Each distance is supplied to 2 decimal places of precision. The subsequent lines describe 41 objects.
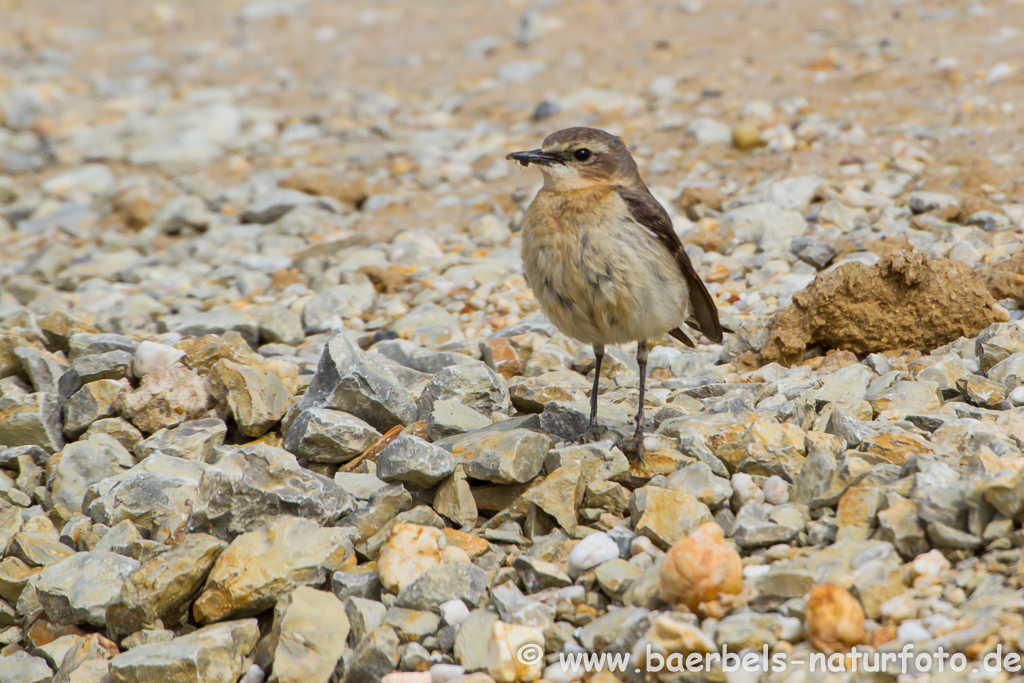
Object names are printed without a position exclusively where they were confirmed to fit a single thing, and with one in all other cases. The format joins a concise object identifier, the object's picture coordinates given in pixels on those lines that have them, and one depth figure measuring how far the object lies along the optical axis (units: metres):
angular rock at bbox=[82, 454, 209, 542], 9.31
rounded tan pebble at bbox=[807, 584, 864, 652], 6.67
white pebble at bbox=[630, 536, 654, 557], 8.20
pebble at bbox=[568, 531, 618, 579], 8.17
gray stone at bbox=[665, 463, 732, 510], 8.48
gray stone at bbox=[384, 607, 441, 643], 7.92
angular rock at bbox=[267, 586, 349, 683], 7.66
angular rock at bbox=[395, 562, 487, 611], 8.09
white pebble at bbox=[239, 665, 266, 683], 7.93
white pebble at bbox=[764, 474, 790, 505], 8.52
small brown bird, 10.14
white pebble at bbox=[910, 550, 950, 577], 7.20
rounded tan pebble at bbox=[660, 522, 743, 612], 7.20
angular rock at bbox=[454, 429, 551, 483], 9.20
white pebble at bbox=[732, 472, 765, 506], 8.58
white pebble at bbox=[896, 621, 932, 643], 6.59
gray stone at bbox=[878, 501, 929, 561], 7.46
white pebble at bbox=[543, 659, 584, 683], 7.35
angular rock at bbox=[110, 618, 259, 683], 7.72
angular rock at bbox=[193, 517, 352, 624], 8.26
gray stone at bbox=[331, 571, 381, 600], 8.36
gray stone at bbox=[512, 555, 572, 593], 8.12
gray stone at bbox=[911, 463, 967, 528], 7.47
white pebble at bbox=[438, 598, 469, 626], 7.99
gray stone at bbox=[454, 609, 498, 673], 7.62
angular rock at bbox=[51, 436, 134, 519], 10.06
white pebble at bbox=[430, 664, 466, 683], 7.59
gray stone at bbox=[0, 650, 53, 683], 8.20
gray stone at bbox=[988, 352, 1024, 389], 10.18
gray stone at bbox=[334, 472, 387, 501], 9.53
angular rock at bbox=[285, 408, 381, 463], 10.30
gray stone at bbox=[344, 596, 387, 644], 7.97
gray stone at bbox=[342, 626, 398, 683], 7.68
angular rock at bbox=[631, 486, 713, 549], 8.21
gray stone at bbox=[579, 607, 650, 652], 7.25
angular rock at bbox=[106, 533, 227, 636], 8.27
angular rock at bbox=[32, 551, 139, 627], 8.52
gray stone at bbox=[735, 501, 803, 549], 7.87
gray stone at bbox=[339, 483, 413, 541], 9.05
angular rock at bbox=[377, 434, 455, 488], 9.16
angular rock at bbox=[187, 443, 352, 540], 8.90
